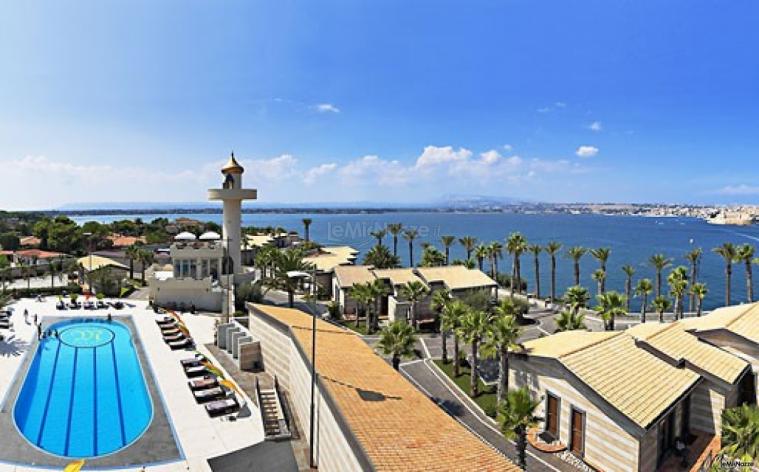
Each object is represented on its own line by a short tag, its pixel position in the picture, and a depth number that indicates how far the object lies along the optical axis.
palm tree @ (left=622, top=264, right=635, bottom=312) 55.81
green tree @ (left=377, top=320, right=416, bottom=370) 28.23
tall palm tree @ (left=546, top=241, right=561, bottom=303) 60.28
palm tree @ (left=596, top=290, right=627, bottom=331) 35.41
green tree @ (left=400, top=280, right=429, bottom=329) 41.66
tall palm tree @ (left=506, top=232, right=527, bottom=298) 59.78
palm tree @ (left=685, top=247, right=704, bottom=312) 54.41
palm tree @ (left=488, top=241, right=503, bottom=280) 60.72
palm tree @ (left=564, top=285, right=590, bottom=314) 40.07
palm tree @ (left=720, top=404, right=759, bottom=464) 16.12
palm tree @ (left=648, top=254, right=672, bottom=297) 52.91
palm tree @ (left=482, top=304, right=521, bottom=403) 24.83
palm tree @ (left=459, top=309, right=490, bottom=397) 28.22
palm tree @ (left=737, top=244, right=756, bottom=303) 51.94
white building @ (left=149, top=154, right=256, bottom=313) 48.03
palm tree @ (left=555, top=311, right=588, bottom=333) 31.39
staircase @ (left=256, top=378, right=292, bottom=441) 20.66
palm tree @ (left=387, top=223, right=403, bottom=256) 86.69
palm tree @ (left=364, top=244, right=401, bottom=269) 64.75
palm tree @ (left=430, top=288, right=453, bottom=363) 35.47
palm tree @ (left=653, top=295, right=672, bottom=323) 43.66
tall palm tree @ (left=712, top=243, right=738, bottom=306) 53.08
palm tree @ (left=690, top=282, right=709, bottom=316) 45.03
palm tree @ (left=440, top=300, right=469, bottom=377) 31.11
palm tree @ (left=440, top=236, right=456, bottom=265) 73.82
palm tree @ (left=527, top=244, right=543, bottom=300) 64.06
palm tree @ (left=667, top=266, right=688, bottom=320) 45.25
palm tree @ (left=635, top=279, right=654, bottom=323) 45.62
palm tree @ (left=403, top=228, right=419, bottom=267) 81.91
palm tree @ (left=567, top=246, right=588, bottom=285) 58.79
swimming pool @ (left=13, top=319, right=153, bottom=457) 21.03
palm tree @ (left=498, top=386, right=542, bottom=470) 19.09
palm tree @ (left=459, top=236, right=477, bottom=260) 71.62
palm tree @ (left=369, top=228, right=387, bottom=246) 81.08
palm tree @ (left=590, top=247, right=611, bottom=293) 54.97
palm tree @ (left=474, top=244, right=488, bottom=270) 63.28
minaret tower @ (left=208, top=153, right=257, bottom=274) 53.19
